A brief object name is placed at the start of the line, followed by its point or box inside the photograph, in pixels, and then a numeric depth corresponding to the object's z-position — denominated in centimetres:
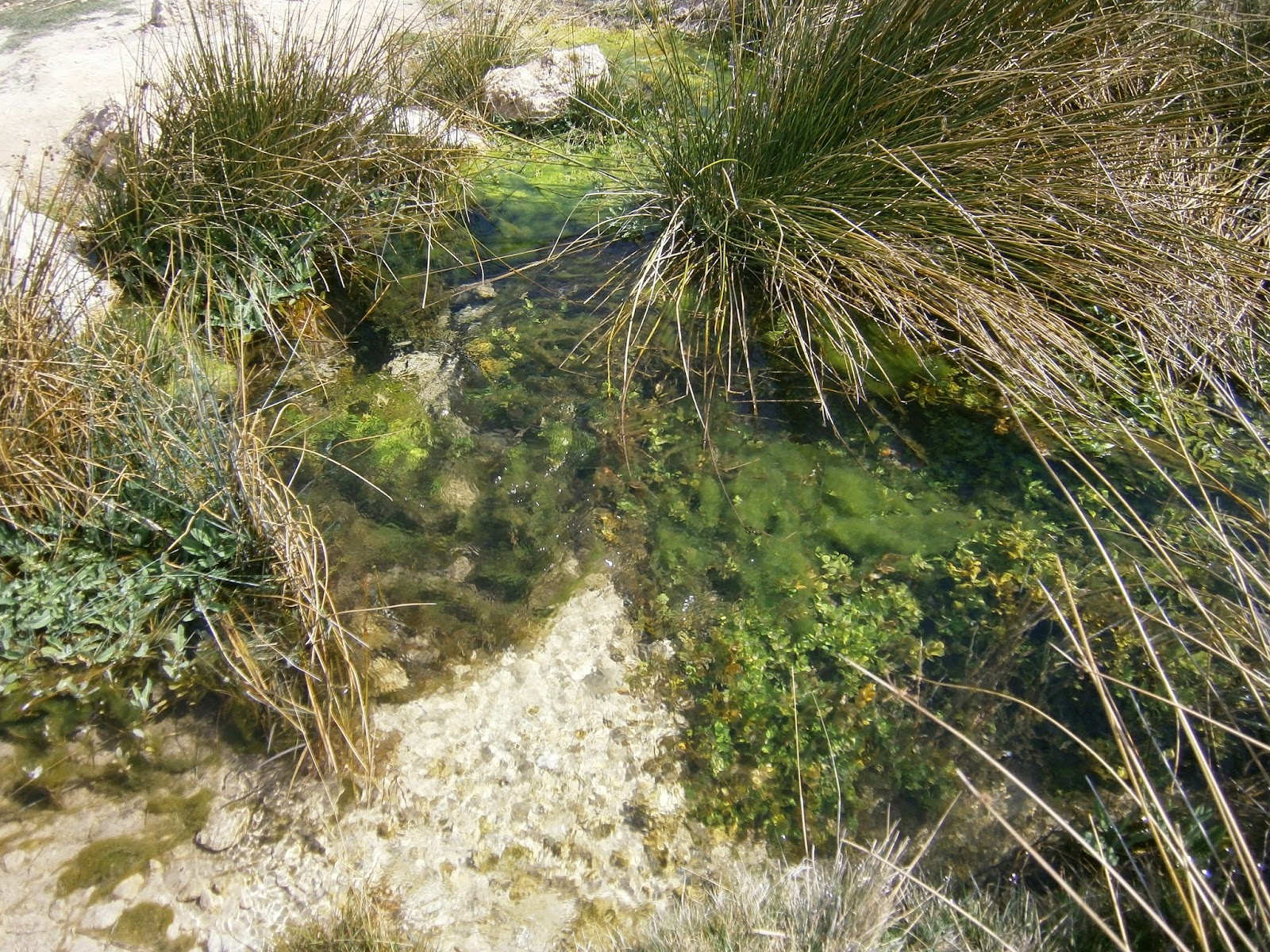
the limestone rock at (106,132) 256
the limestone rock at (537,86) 409
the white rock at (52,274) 204
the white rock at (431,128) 322
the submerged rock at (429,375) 266
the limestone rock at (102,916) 158
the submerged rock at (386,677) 195
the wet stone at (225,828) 170
